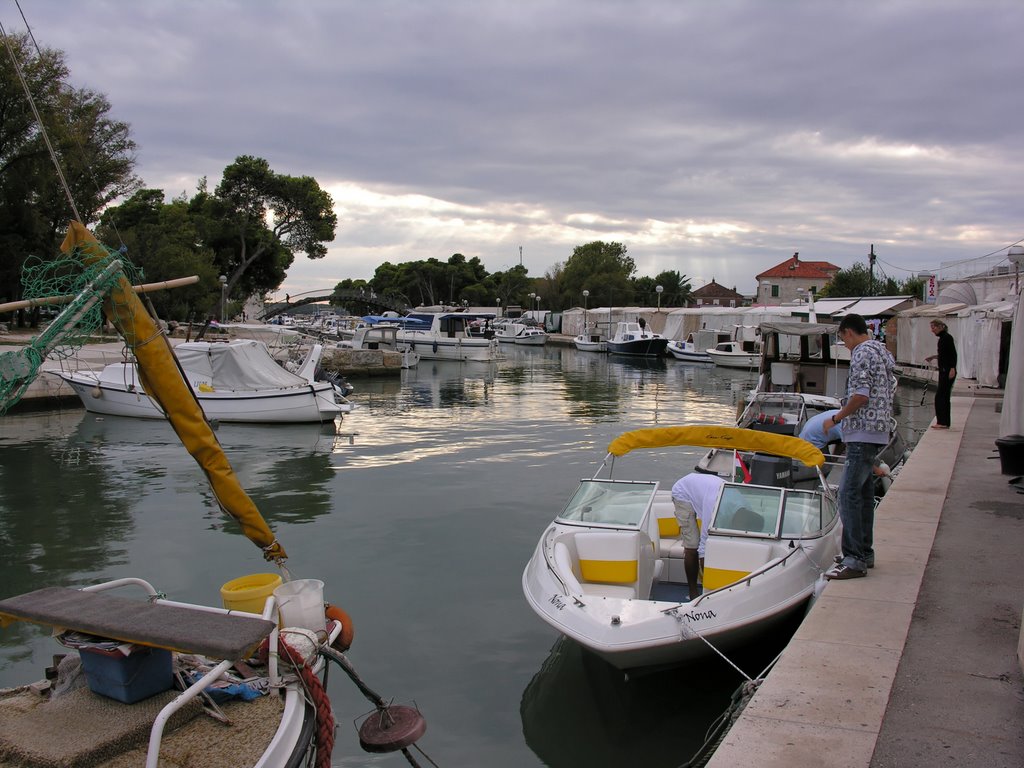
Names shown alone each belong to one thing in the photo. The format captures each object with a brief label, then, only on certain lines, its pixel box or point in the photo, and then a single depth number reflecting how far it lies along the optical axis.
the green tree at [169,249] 50.16
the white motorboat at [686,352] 53.66
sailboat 4.35
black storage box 9.71
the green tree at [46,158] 34.25
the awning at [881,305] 37.67
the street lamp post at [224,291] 59.59
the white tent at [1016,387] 9.65
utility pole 61.91
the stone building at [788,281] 106.50
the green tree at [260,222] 70.56
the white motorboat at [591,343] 67.81
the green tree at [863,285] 62.06
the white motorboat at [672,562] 6.71
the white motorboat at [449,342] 53.59
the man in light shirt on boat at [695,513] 8.16
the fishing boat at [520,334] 75.38
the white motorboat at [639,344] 58.40
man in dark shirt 14.20
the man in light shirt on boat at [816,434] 12.36
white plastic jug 5.96
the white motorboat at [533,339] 75.19
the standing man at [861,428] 6.86
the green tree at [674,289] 108.69
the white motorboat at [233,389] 25.06
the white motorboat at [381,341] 49.19
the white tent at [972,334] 24.87
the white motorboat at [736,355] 49.49
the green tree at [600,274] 104.25
